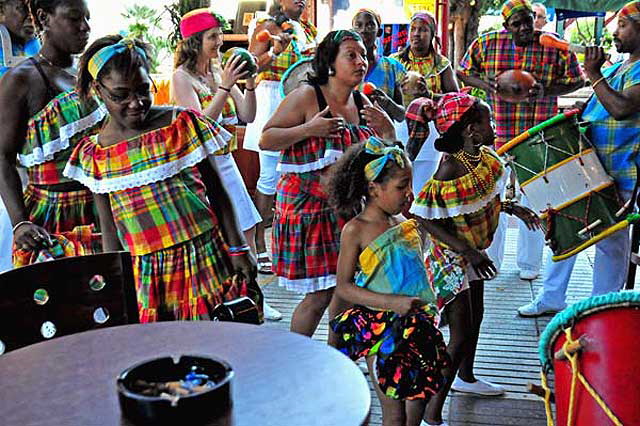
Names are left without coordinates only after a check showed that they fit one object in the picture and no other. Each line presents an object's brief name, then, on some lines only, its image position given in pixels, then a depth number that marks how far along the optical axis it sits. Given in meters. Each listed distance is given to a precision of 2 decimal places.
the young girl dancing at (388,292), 2.24
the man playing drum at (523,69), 4.54
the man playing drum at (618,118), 3.32
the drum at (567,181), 3.13
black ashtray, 1.16
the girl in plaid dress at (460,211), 2.69
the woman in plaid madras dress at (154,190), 2.24
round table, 1.20
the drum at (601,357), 1.59
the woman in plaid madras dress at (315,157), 3.01
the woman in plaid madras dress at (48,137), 2.59
